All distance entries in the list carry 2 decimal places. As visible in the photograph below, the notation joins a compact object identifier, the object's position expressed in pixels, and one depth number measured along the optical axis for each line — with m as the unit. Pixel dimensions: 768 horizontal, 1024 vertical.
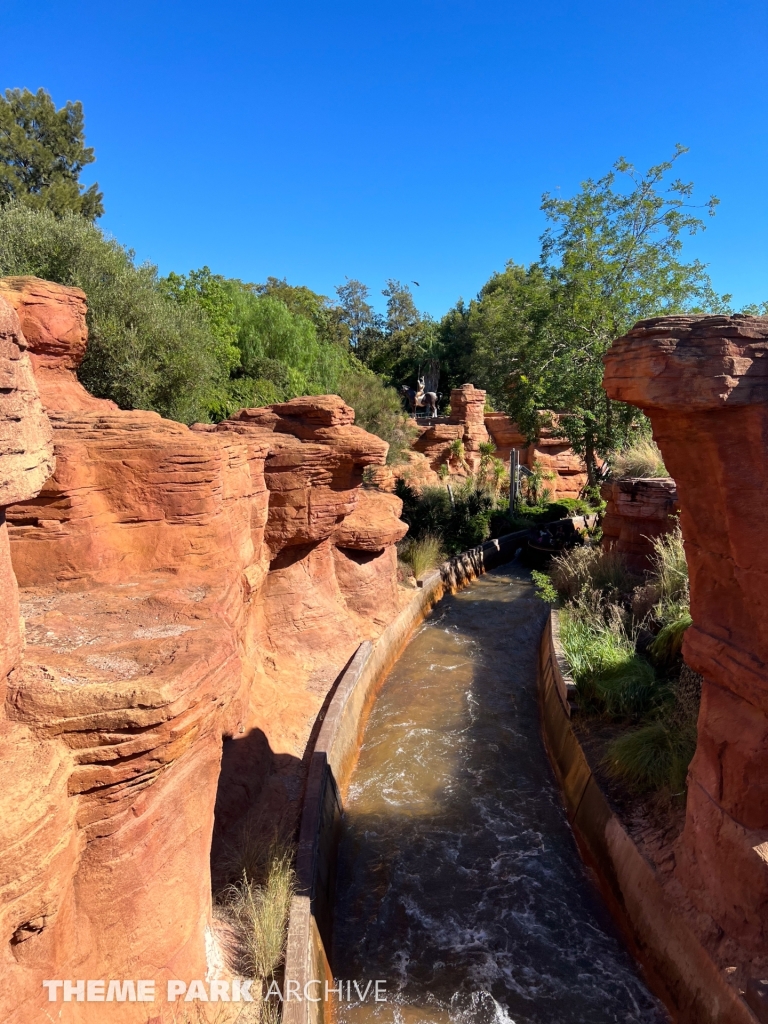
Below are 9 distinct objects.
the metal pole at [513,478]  22.20
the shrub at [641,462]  15.39
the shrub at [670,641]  8.34
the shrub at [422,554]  15.89
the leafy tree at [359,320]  40.88
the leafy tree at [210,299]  17.50
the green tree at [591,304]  17.39
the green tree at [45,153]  20.33
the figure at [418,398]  37.34
